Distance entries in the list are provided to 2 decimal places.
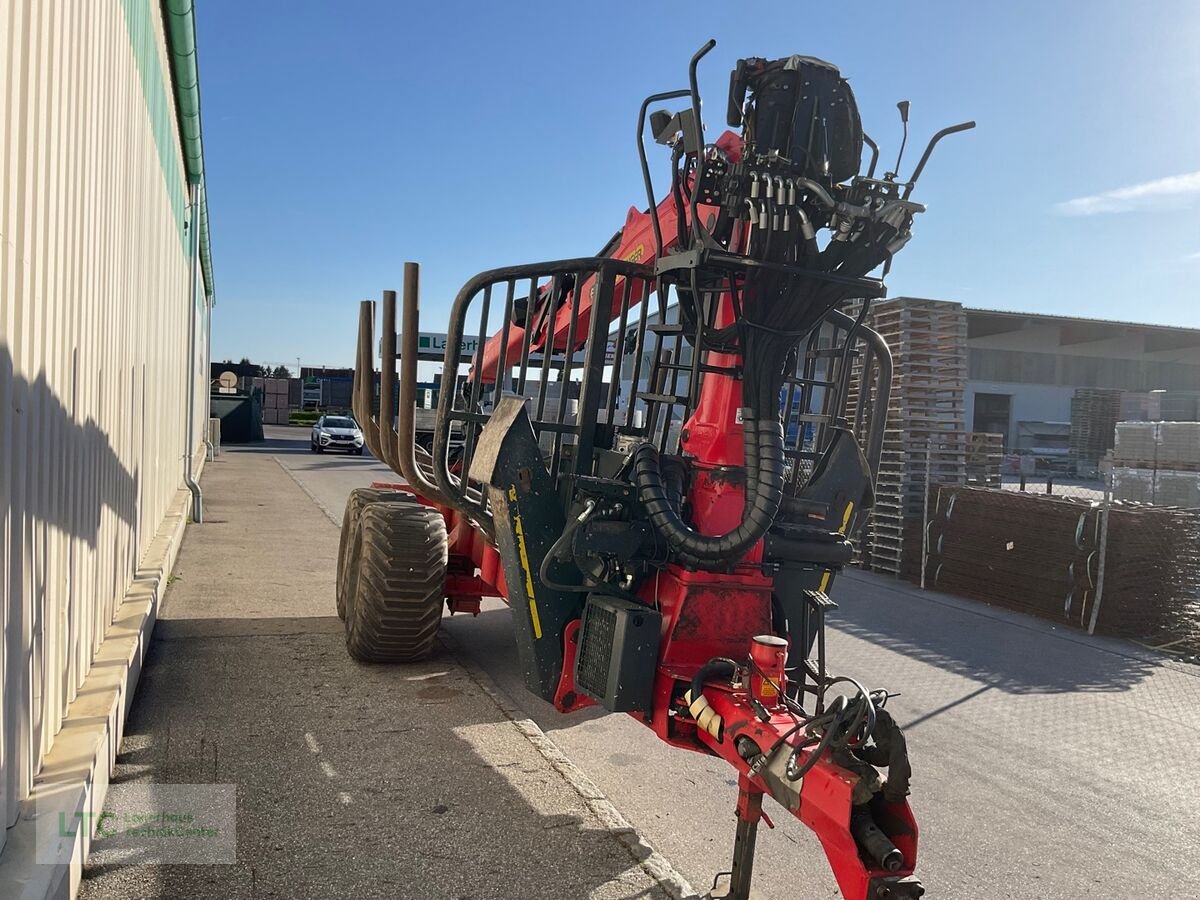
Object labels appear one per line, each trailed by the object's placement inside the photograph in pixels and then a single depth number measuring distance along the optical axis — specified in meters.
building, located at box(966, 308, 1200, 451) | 41.19
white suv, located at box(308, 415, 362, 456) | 32.62
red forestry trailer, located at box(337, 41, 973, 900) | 3.68
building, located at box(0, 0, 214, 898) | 2.88
